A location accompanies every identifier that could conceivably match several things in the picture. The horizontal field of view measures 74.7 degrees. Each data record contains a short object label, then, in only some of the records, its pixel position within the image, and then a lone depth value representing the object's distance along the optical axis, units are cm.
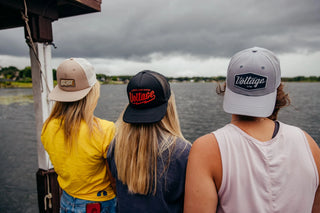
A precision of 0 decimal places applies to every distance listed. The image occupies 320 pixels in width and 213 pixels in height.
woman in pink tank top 110
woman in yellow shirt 182
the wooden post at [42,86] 294
